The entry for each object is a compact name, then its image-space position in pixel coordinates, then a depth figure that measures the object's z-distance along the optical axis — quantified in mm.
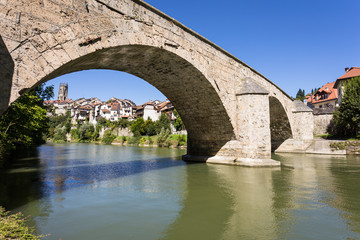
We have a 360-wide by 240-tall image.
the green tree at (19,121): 10211
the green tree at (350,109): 20516
